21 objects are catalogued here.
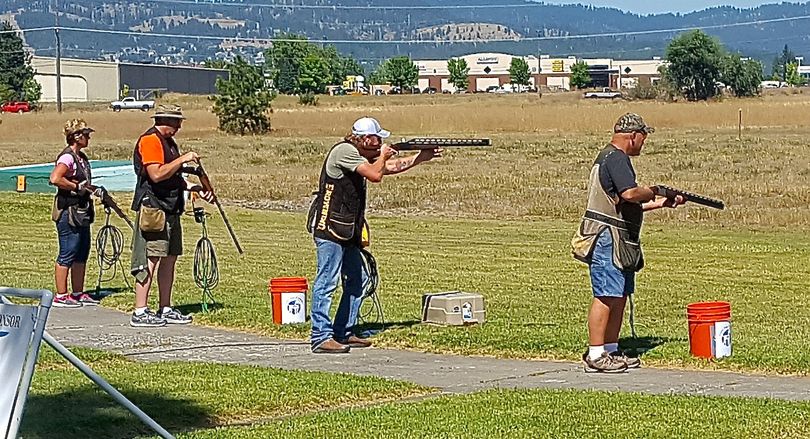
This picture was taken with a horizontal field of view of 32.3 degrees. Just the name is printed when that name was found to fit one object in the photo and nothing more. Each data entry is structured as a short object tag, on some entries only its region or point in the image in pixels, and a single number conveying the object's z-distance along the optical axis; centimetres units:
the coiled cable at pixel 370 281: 1188
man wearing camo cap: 1008
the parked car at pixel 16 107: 10569
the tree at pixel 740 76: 12475
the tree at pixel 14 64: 13150
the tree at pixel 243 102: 6938
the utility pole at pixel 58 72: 9252
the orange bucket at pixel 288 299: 1293
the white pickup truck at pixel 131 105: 11350
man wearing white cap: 1098
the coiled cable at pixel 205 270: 1420
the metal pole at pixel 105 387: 622
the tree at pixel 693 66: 12006
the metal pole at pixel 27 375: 578
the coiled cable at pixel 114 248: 1602
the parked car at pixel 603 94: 13325
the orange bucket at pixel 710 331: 1084
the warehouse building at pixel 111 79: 15725
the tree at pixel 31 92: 12712
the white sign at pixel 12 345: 579
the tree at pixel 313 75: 17775
